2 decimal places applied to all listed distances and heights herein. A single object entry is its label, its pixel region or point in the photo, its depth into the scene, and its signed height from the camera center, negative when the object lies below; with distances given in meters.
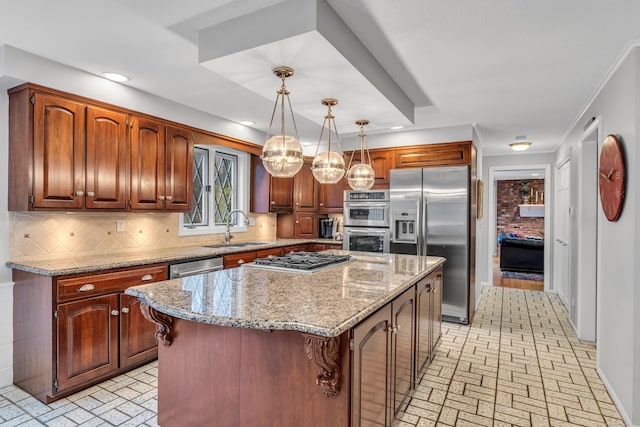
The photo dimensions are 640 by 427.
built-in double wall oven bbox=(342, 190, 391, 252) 4.78 -0.13
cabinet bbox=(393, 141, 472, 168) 4.36 +0.72
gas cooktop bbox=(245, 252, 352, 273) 2.52 -0.38
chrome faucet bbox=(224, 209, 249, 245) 4.38 -0.29
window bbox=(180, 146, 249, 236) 4.38 +0.29
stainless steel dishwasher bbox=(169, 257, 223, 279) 3.18 -0.53
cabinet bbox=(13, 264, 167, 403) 2.42 -0.86
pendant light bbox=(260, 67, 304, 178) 2.38 +0.39
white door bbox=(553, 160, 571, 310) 4.82 -0.30
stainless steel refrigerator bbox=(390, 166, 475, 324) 4.29 -0.15
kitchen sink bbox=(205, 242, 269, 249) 4.11 -0.42
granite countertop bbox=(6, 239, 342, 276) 2.46 -0.40
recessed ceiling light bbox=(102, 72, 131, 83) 2.91 +1.10
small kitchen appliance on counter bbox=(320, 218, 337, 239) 5.62 -0.25
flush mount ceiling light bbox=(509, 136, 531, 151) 5.29 +1.02
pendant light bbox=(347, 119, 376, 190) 3.35 +0.33
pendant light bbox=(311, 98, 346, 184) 2.88 +0.37
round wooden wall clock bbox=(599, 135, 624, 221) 2.42 +0.25
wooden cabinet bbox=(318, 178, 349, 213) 5.36 +0.22
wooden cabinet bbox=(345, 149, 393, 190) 4.83 +0.64
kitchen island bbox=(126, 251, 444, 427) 1.46 -0.65
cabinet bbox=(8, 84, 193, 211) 2.59 +0.44
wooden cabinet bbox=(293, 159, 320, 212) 5.45 +0.31
